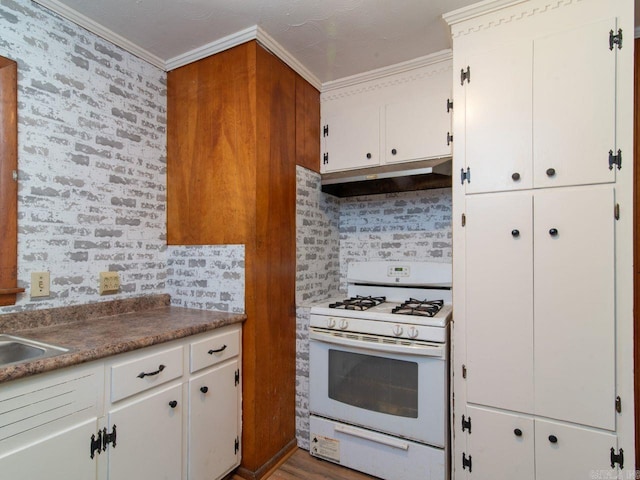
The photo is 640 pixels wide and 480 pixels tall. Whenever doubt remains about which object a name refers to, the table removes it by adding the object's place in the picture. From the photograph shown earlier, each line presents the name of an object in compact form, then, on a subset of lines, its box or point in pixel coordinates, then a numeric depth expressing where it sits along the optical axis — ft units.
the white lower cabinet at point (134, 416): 3.66
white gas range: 5.97
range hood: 6.93
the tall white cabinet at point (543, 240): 4.99
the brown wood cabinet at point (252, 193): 6.50
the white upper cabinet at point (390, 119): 7.39
